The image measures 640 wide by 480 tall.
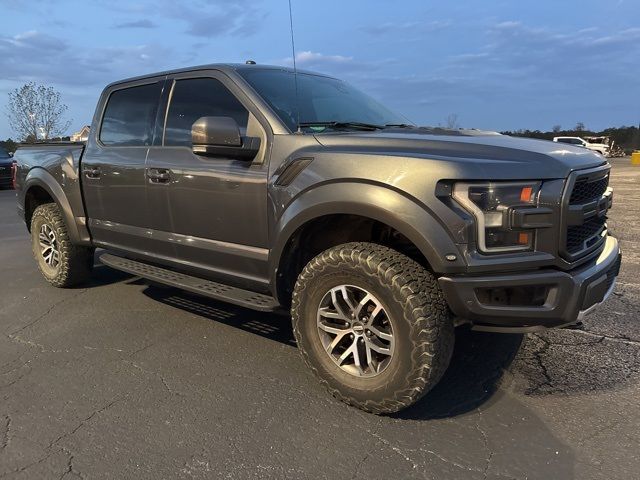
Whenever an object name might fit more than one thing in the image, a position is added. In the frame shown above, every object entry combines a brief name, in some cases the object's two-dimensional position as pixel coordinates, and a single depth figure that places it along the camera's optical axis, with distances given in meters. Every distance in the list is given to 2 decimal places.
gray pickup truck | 2.49
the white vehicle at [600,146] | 35.66
